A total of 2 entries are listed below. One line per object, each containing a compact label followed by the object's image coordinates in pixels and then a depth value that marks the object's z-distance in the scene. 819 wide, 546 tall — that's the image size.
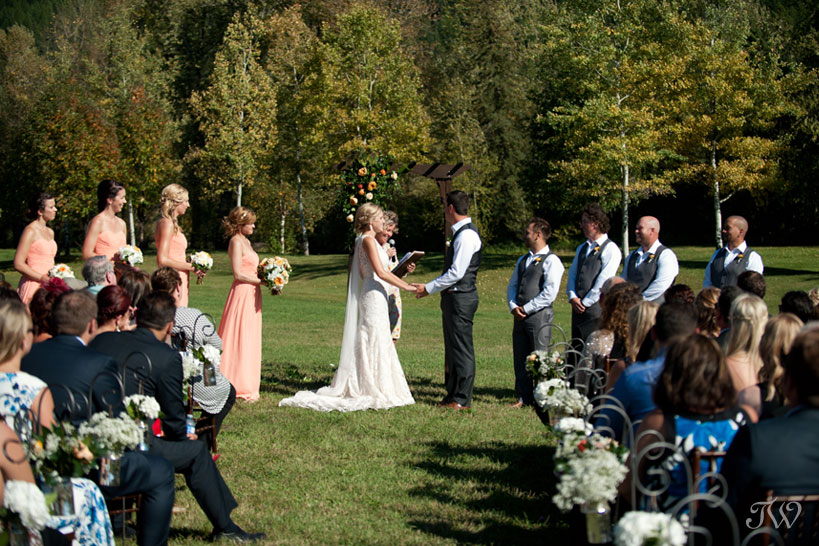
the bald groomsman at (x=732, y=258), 9.77
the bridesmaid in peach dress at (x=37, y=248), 9.81
